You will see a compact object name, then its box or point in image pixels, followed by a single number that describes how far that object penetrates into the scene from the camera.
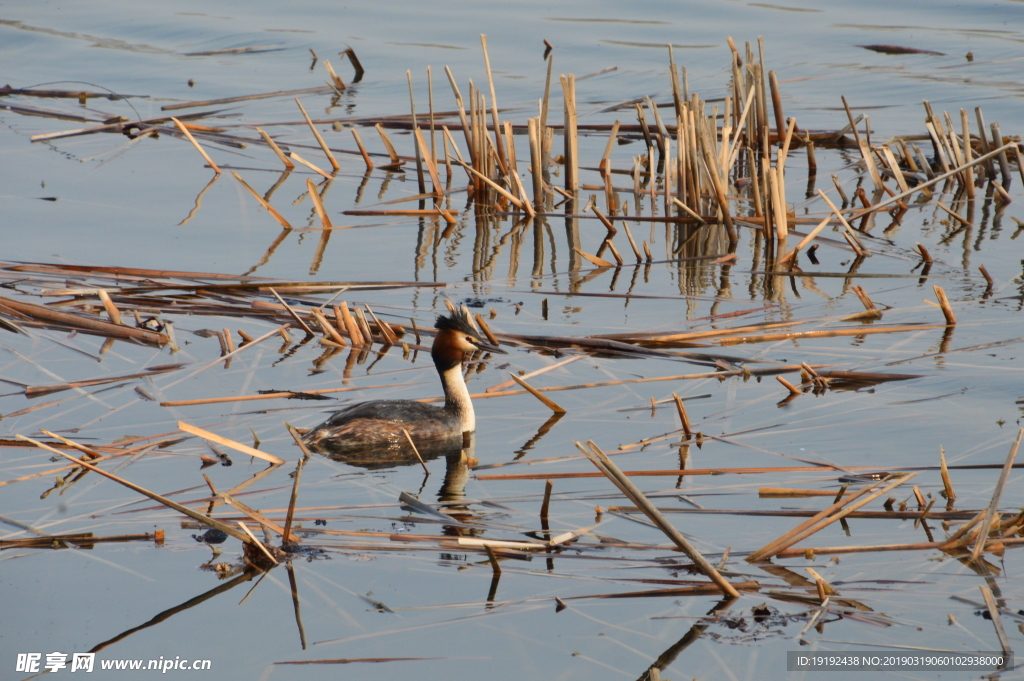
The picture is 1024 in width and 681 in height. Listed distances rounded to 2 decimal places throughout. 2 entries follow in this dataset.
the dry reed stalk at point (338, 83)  31.59
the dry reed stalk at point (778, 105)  24.80
